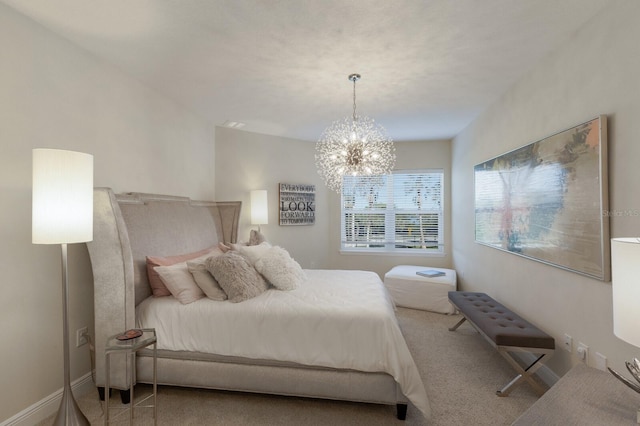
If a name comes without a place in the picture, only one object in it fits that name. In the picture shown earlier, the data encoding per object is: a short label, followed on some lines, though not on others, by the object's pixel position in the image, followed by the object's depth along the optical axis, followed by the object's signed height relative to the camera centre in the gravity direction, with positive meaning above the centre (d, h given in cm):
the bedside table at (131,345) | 179 -79
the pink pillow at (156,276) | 251 -50
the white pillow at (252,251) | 288 -36
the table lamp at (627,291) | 105 -28
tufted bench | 226 -93
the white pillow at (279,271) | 271 -51
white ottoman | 422 -108
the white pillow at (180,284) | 239 -54
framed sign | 509 +17
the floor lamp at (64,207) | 165 +5
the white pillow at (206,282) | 243 -54
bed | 206 -88
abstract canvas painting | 191 +9
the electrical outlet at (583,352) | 204 -94
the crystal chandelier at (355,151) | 301 +62
